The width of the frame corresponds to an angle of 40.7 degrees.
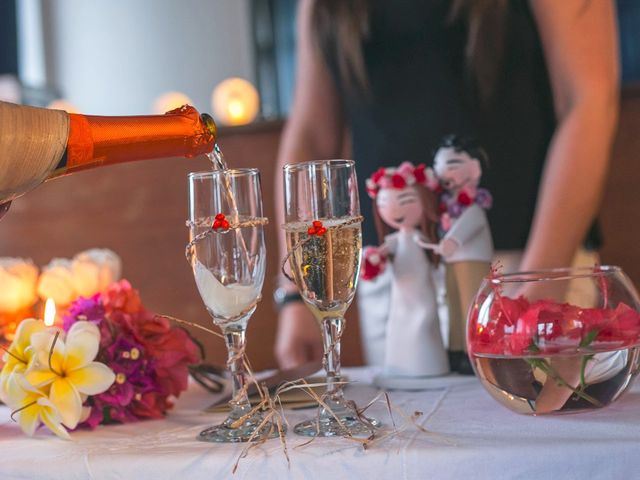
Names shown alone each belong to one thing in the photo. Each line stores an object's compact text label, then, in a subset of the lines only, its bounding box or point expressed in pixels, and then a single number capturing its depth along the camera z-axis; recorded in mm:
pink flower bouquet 750
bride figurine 854
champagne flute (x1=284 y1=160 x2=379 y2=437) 640
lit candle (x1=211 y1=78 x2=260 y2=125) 3686
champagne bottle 578
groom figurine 872
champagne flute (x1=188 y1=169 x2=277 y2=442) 651
